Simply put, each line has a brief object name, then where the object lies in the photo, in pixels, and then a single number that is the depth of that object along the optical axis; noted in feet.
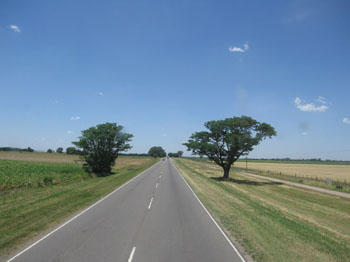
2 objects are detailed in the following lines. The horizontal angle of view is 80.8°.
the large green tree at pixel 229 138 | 99.25
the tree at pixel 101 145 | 123.44
